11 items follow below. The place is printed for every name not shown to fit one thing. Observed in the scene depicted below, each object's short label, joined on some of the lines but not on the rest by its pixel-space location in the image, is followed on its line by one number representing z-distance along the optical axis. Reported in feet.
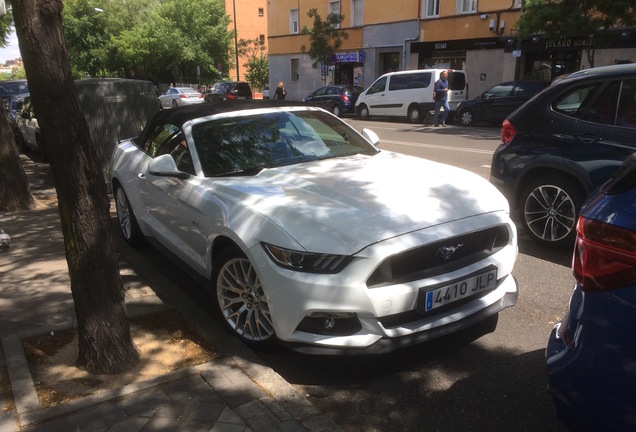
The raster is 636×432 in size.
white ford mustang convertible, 9.76
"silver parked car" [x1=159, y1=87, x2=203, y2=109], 106.11
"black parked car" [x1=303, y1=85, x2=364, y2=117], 85.51
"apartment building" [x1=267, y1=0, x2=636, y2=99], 76.02
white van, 69.10
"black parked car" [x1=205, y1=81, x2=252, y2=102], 104.17
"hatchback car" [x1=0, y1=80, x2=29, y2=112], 63.05
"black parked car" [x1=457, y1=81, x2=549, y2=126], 57.52
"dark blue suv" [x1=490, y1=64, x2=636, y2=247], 15.42
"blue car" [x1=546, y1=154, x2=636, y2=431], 6.02
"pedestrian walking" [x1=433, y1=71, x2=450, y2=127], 61.58
